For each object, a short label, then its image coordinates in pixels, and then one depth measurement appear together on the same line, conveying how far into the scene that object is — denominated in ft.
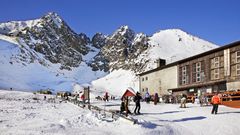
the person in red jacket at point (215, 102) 61.93
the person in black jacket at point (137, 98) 63.56
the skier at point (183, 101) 76.23
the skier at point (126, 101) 61.06
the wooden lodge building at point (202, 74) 94.11
